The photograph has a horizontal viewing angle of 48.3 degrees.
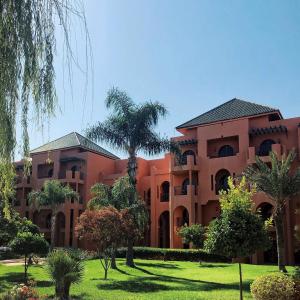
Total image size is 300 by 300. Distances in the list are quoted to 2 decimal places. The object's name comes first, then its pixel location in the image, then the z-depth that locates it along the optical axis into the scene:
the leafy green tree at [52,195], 27.97
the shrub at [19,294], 6.63
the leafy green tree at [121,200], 19.93
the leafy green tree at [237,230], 10.61
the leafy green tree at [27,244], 15.11
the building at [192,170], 25.50
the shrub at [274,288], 7.90
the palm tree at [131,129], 20.93
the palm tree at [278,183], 19.19
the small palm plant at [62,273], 10.15
